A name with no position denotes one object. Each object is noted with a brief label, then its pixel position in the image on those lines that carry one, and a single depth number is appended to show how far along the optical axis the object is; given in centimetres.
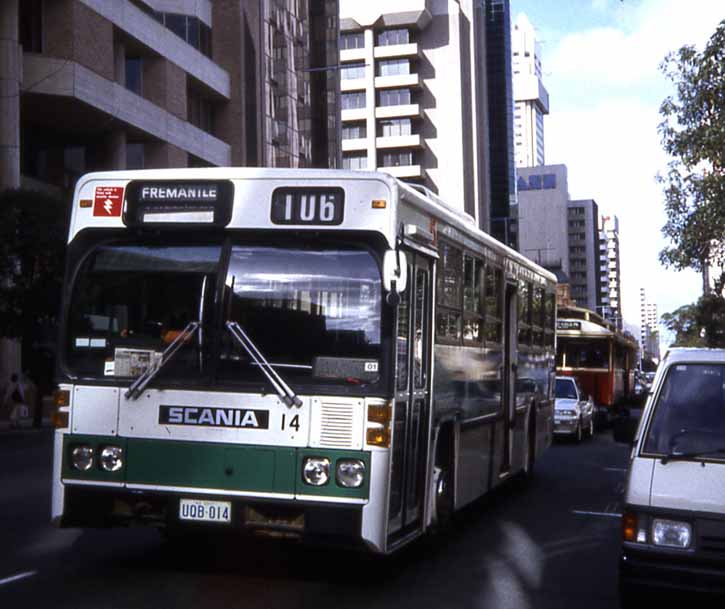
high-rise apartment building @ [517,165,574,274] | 16888
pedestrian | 3309
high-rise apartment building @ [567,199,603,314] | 19438
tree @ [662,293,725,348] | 4194
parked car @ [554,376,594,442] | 2623
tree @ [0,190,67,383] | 2961
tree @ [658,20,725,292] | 2239
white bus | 780
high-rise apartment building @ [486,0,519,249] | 12338
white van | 646
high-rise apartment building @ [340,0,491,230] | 9825
